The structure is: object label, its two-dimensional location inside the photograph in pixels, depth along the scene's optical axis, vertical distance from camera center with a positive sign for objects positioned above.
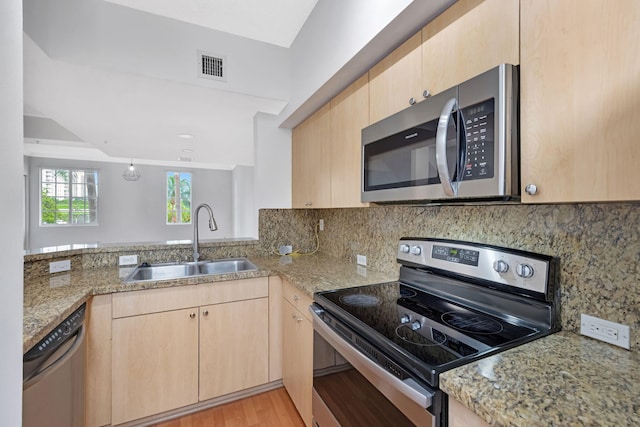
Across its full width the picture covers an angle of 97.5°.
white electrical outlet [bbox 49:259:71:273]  1.80 -0.36
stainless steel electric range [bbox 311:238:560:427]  0.81 -0.43
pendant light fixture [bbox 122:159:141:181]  6.20 +0.84
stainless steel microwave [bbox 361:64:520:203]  0.82 +0.23
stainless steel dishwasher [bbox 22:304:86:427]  0.96 -0.65
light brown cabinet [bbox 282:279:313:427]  1.55 -0.84
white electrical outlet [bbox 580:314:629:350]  0.84 -0.38
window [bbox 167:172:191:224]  7.32 +0.34
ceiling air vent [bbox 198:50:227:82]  2.00 +1.05
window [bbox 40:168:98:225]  6.11 +0.33
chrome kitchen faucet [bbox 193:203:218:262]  2.22 -0.16
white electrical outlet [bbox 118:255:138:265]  2.10 -0.37
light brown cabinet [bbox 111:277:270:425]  1.62 -0.84
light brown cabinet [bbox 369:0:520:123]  0.85 +0.57
